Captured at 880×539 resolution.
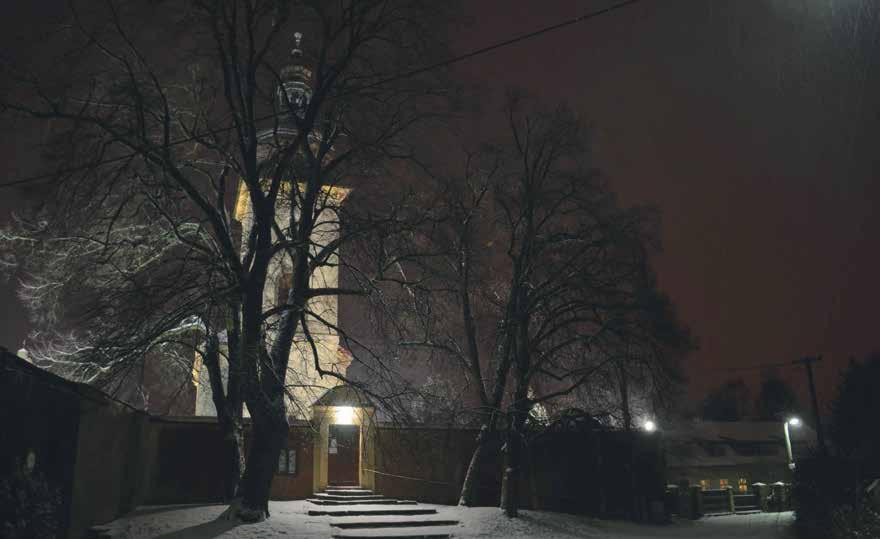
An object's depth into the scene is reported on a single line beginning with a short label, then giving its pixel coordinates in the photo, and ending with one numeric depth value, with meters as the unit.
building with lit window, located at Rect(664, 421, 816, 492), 52.53
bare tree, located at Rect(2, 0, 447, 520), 14.03
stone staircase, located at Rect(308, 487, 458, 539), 16.48
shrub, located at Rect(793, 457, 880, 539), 13.75
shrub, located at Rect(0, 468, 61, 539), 10.07
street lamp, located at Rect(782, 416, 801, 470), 35.31
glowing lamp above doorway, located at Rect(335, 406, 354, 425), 23.02
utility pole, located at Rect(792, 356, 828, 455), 32.36
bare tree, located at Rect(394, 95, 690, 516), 20.33
